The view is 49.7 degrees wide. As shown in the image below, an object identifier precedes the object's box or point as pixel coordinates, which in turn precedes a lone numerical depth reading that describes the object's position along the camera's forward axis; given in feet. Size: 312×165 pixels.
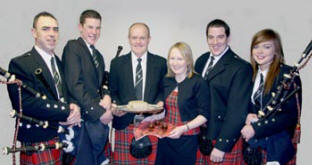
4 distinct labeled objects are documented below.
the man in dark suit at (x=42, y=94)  9.05
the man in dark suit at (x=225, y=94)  9.29
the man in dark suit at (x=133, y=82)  10.46
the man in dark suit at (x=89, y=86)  9.93
